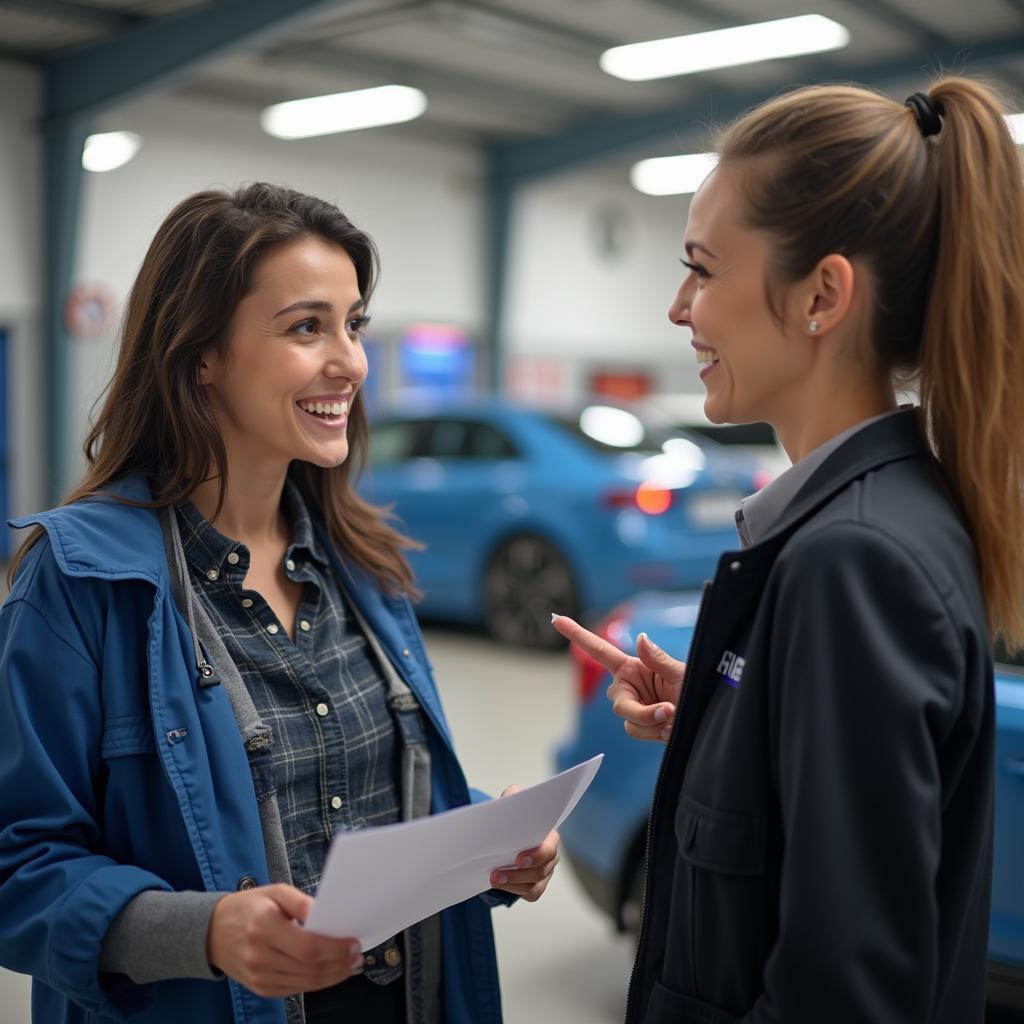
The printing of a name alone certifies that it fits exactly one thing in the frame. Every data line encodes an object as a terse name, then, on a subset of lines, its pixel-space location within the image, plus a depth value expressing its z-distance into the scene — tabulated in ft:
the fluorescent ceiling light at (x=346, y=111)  35.91
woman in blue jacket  4.46
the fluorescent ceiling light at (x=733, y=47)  29.89
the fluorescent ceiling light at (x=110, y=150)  35.50
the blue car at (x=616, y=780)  9.87
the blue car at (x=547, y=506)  22.58
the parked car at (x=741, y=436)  32.55
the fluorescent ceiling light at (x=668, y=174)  46.50
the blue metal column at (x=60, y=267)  33.65
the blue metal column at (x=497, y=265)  47.50
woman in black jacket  3.51
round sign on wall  34.99
